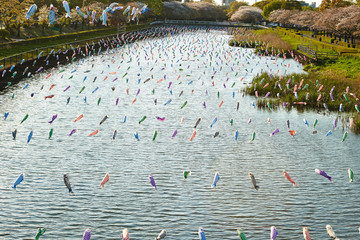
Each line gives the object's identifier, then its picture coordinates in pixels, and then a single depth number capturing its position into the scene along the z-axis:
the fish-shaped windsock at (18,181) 16.91
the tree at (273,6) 154.00
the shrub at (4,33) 59.06
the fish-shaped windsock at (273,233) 11.99
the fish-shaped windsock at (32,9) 23.32
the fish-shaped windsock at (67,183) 17.34
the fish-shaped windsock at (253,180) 18.31
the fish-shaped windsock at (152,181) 17.70
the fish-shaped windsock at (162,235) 13.40
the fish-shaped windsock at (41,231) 14.06
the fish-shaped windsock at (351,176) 18.86
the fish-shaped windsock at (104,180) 18.04
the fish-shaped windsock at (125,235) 13.10
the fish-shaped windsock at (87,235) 12.98
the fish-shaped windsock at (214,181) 17.12
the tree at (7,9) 56.54
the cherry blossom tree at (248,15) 168.00
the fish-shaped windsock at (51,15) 26.62
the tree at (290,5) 148.16
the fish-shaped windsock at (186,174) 18.67
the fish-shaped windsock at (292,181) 17.58
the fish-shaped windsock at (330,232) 13.55
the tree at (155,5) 137.38
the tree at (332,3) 110.21
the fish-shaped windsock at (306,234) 12.54
